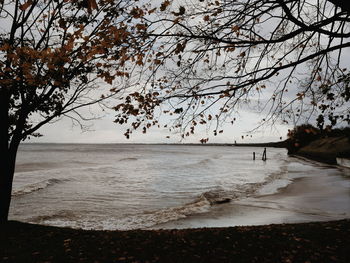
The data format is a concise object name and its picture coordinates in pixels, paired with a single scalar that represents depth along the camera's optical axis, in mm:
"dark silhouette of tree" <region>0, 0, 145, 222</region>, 5062
